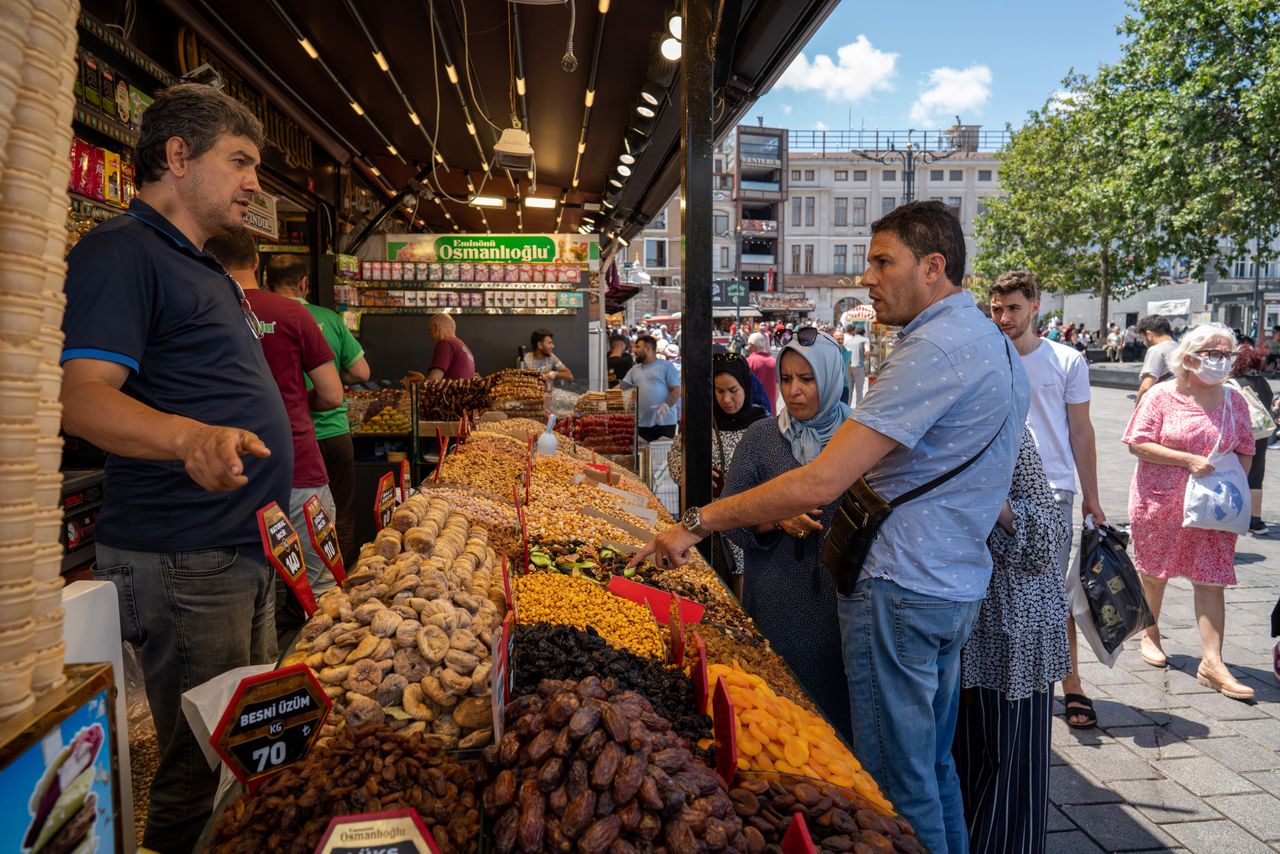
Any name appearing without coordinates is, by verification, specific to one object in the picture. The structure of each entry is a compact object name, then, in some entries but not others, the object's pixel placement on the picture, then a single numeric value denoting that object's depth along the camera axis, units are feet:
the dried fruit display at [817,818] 4.10
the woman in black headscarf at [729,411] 13.48
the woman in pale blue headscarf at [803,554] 8.91
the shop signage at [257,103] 17.17
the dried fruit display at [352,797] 3.79
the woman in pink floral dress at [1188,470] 12.94
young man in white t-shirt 12.06
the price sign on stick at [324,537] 6.76
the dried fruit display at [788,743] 5.24
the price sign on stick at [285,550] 5.73
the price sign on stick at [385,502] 8.33
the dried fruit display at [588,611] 7.22
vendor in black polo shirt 5.91
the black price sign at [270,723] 4.05
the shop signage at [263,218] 20.52
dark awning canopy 16.25
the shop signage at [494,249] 32.40
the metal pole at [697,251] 11.89
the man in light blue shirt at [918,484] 6.37
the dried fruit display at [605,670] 5.54
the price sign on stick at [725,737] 4.51
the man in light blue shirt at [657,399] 29.04
